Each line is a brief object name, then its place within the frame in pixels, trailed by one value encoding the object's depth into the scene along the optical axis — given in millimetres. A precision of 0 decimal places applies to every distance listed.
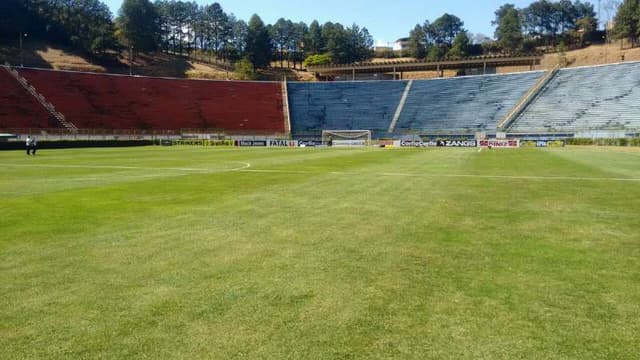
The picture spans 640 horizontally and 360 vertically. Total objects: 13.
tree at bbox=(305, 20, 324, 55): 177125
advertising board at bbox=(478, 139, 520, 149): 66938
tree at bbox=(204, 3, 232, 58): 169625
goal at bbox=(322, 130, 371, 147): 78219
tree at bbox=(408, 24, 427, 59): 177750
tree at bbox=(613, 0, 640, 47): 136875
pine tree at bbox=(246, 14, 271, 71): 158125
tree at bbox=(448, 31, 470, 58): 159588
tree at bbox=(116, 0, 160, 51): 141000
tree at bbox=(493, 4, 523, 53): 165625
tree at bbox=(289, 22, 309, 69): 180250
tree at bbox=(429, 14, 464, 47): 187375
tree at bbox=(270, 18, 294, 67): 180250
